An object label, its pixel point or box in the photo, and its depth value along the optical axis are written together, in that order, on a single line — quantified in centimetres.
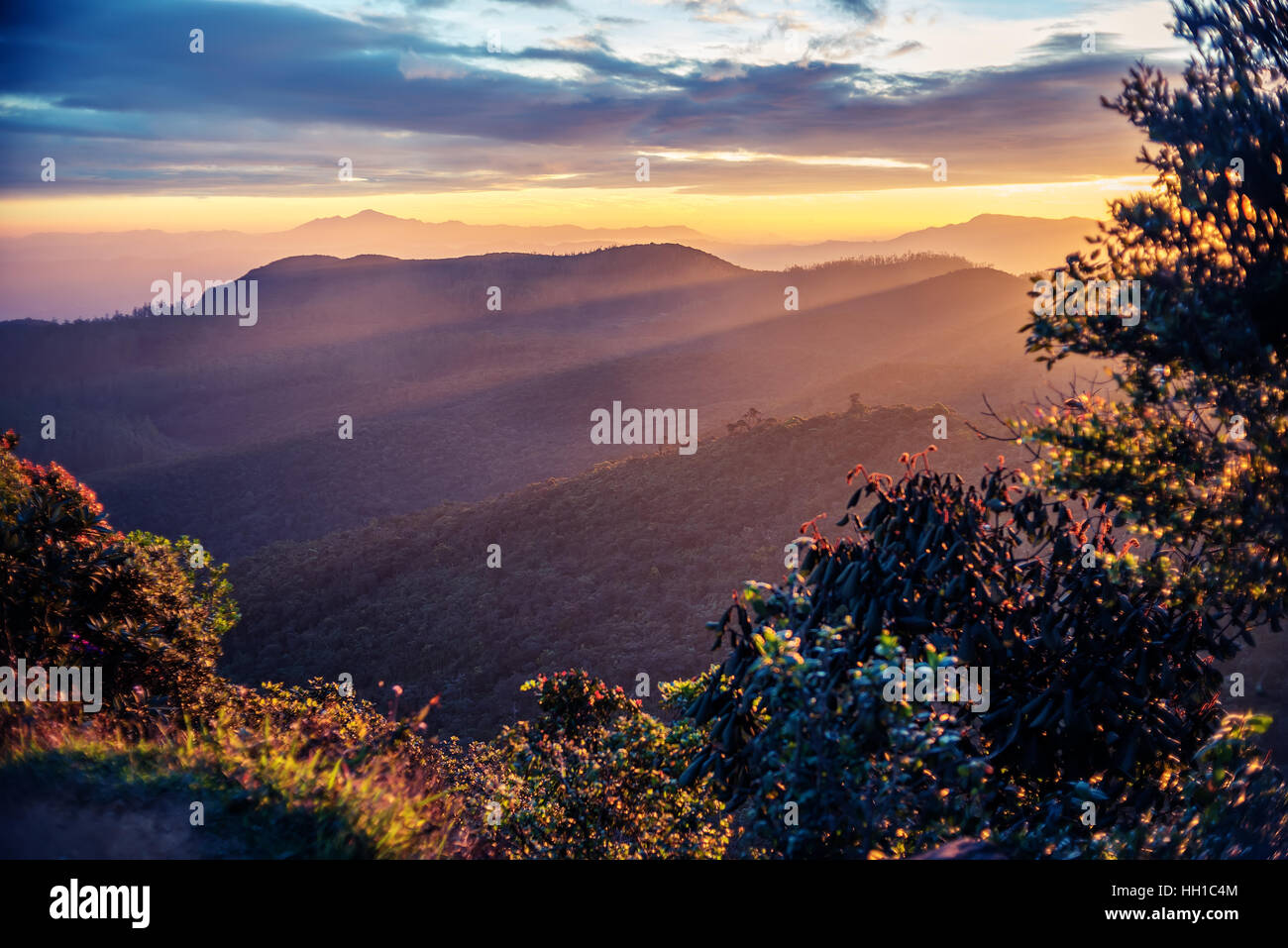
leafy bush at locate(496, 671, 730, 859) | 780
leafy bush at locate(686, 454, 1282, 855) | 605
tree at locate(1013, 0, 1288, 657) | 734
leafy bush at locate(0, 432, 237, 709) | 1040
